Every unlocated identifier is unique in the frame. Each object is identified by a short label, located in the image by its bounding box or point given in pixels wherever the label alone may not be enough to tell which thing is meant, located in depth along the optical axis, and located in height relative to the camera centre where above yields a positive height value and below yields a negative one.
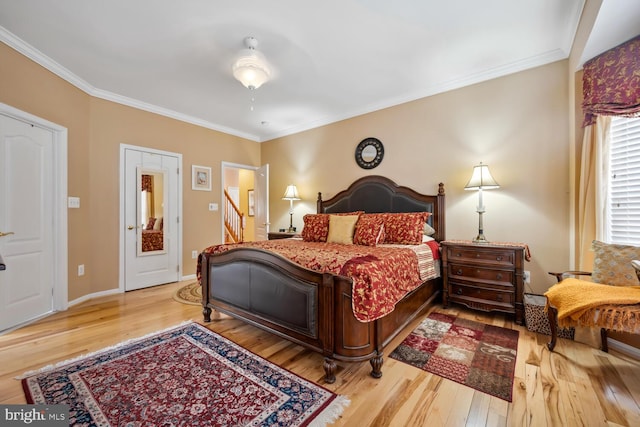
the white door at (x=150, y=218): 3.74 -0.16
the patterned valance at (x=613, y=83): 1.94 +1.06
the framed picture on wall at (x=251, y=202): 7.40 +0.20
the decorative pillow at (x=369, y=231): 2.92 -0.25
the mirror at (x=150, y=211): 3.85 -0.06
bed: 1.68 -0.76
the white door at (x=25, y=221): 2.43 -0.15
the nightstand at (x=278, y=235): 4.39 -0.45
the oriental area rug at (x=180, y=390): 1.39 -1.13
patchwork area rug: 1.70 -1.11
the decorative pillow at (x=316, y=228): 3.34 -0.25
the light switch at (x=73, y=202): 3.04 +0.05
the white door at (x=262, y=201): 4.71 +0.15
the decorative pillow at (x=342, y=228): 3.11 -0.23
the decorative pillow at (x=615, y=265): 1.92 -0.39
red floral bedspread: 1.63 -0.41
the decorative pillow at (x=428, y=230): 3.28 -0.25
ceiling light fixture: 2.46 +1.39
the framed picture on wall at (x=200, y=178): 4.42 +0.53
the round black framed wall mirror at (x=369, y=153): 3.86 +0.88
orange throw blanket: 1.61 -0.59
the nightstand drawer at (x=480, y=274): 2.55 -0.64
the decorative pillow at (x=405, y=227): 2.94 -0.19
